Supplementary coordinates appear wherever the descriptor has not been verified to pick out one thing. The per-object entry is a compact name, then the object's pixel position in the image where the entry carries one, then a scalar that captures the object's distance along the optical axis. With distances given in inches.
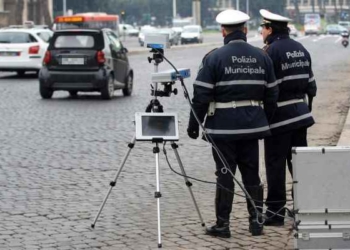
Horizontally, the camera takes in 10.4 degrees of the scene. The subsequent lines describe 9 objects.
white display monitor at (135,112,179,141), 601.6
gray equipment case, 533.4
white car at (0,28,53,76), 2322.8
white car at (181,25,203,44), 6119.3
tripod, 594.6
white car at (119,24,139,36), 6814.4
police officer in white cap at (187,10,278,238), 598.8
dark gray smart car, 1680.5
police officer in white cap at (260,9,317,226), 646.1
